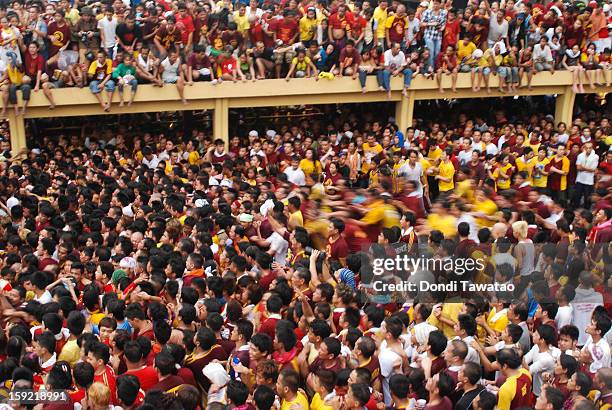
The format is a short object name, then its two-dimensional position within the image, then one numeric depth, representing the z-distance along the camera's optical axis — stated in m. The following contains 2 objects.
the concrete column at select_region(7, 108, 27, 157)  13.06
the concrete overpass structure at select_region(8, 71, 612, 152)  13.20
